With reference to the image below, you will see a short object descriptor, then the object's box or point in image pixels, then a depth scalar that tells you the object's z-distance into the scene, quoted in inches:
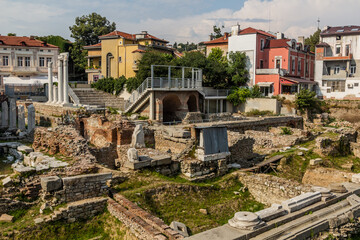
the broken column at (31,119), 787.4
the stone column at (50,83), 1256.2
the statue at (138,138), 612.1
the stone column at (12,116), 837.2
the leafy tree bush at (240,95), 1433.3
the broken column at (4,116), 852.4
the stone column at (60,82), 1148.5
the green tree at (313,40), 2480.1
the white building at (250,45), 1572.3
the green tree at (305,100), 1359.5
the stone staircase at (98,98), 1354.6
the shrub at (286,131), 997.2
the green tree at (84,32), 2159.2
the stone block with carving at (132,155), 484.7
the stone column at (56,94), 1218.0
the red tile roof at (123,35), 1690.8
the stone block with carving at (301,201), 322.7
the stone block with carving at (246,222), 278.1
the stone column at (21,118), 812.0
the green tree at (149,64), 1364.4
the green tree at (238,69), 1556.3
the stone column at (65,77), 1119.0
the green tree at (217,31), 2436.8
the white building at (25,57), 1780.3
